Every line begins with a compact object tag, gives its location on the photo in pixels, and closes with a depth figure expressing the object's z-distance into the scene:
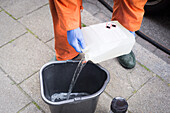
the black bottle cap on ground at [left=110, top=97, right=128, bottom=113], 1.65
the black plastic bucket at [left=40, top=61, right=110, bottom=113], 1.53
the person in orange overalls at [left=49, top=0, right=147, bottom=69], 1.58
